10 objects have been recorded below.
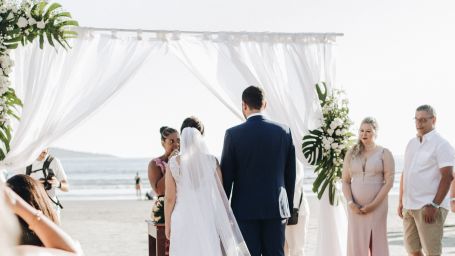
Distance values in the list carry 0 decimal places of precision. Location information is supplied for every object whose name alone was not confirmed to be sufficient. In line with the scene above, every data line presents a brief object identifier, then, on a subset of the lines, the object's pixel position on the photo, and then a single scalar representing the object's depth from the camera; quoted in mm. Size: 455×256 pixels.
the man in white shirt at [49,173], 6996
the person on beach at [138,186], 27512
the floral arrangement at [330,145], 6992
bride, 5648
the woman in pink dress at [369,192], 6207
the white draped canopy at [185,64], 6527
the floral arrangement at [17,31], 6113
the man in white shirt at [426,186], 5773
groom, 5254
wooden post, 6309
